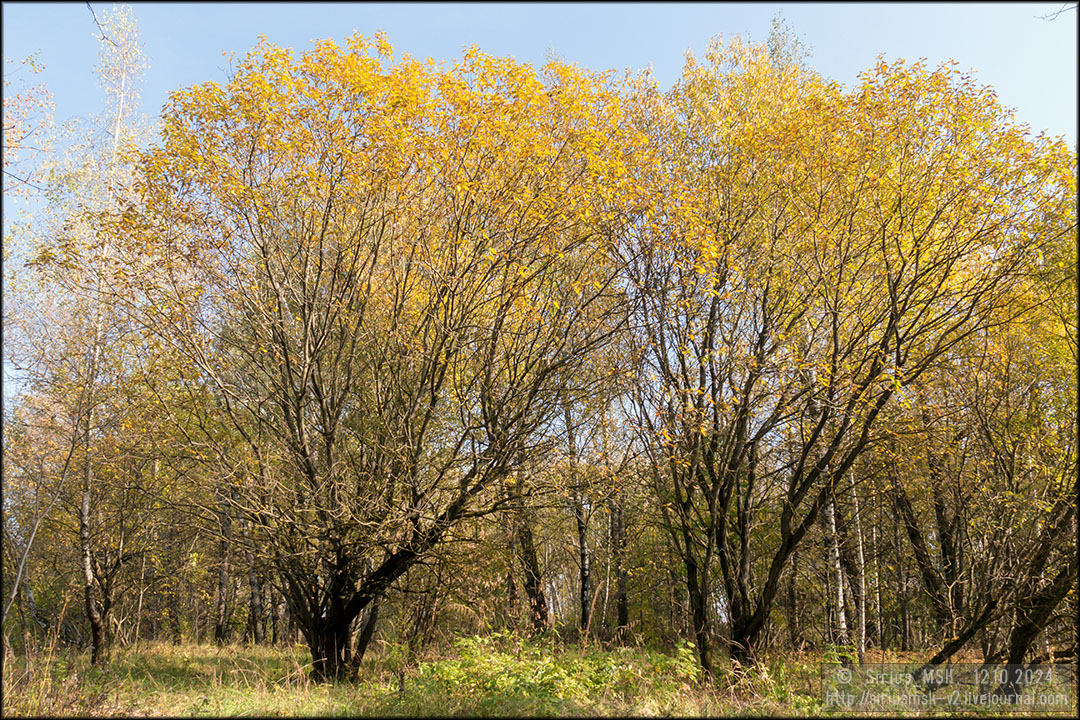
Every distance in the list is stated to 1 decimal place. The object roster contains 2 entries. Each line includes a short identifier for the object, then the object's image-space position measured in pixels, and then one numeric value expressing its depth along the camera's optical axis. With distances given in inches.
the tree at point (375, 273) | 283.4
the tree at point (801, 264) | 281.1
